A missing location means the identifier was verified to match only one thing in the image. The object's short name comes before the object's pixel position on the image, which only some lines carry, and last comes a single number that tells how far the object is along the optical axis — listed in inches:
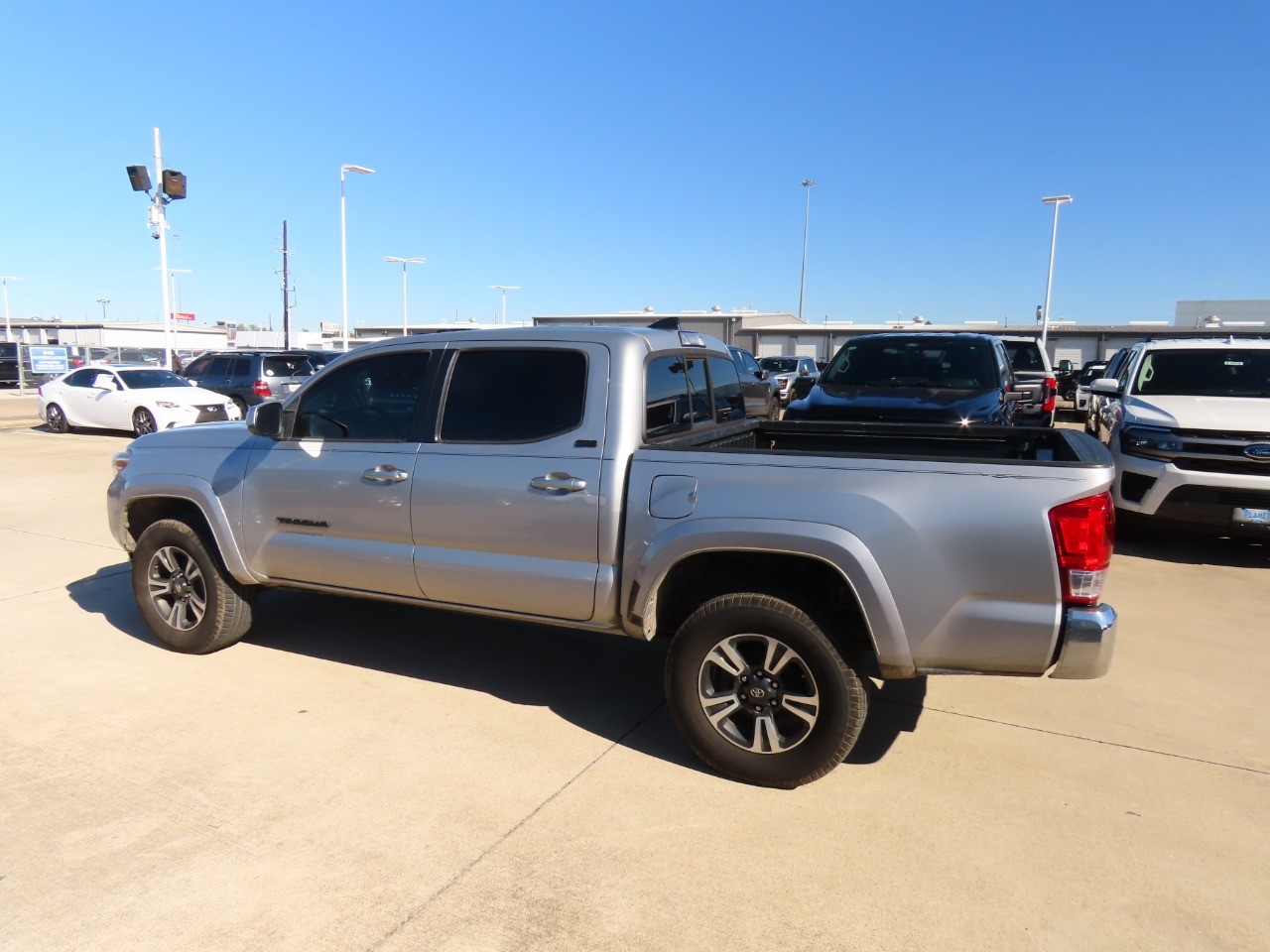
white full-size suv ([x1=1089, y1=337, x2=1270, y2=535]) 267.4
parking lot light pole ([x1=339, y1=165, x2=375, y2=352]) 1102.4
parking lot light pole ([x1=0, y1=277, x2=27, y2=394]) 1310.3
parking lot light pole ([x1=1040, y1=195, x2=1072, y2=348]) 1311.6
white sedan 629.3
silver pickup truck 124.9
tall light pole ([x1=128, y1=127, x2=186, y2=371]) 814.5
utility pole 2220.4
